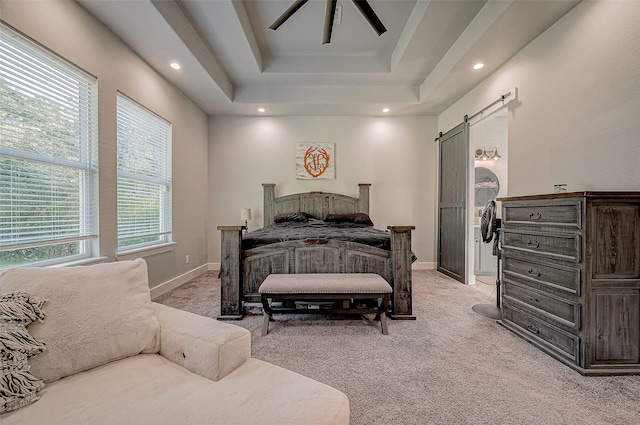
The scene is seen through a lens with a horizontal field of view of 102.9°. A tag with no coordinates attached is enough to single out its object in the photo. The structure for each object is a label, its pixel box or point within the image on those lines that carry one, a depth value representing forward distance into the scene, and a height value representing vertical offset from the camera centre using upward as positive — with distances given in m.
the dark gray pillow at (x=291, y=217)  4.24 -0.11
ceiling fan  1.91 +1.54
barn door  3.83 +0.14
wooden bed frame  2.62 -0.55
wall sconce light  4.77 +1.05
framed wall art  4.77 +0.93
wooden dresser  1.71 -0.49
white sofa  0.77 -0.60
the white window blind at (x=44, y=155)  1.73 +0.43
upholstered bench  2.24 -0.71
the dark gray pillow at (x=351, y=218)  4.24 -0.13
